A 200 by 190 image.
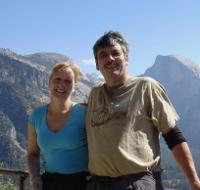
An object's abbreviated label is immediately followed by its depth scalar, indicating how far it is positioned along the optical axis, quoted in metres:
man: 3.69
